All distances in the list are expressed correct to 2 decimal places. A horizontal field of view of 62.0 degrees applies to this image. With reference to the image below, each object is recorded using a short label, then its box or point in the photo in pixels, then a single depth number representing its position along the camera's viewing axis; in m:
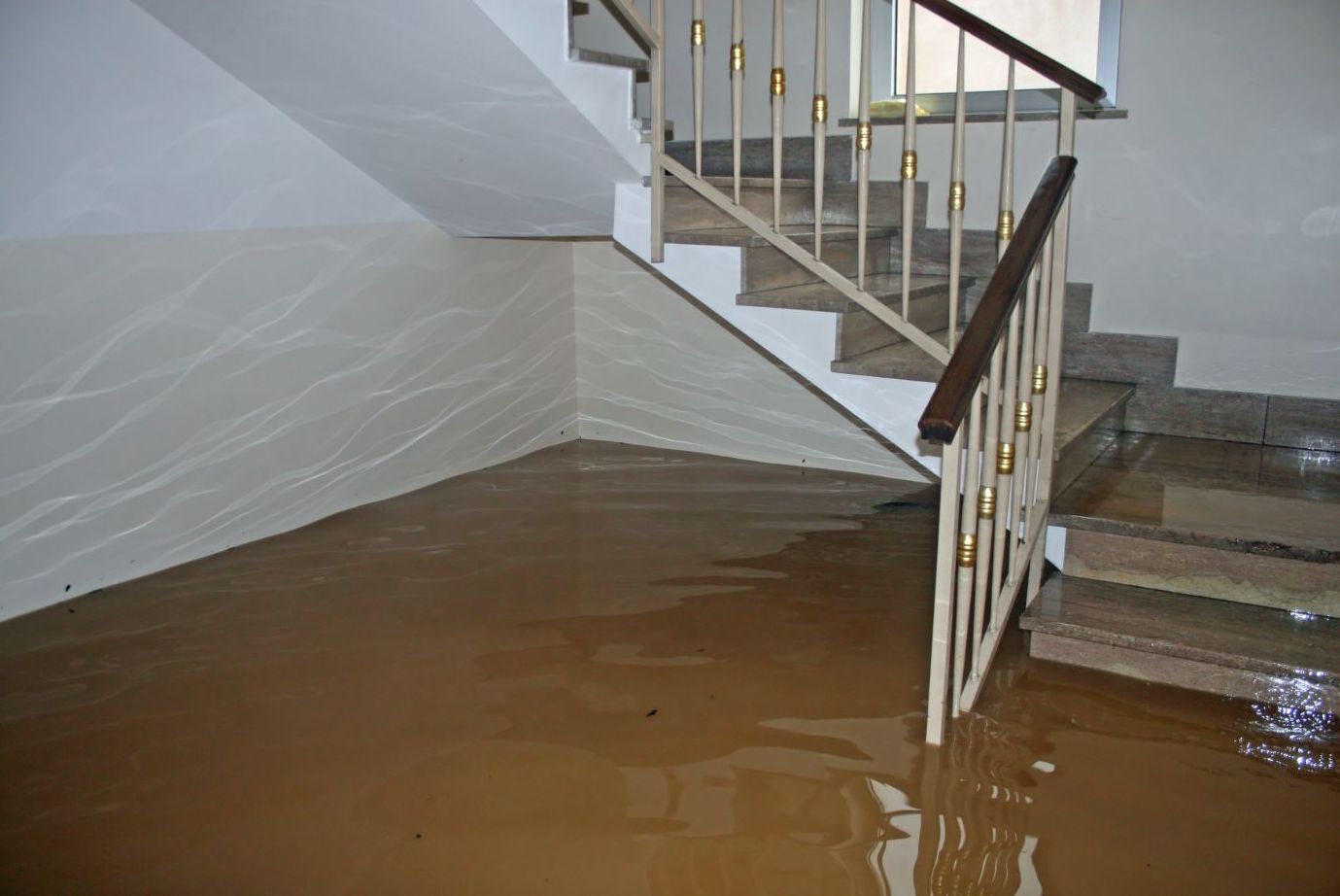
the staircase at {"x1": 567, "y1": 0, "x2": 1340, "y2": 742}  2.32
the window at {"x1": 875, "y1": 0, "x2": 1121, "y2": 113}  3.80
